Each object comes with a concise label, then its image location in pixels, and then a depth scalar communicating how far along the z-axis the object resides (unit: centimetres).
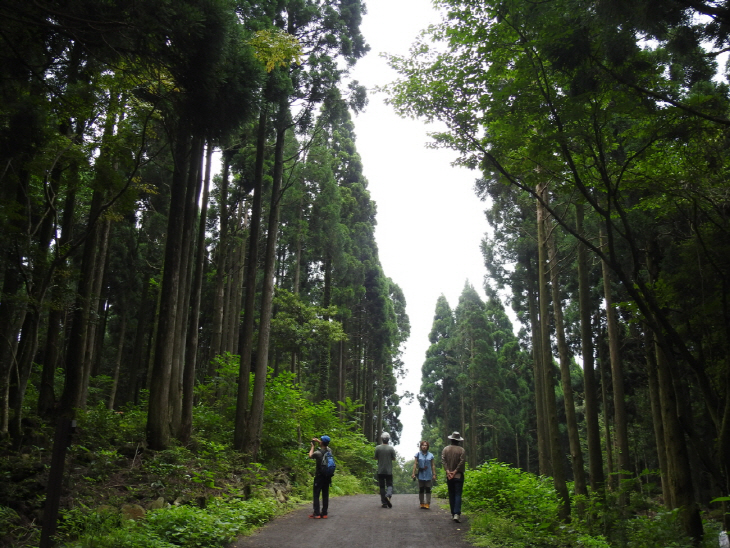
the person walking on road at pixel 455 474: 918
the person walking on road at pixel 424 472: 1132
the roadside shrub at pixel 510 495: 890
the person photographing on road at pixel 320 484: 948
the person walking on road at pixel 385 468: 1128
